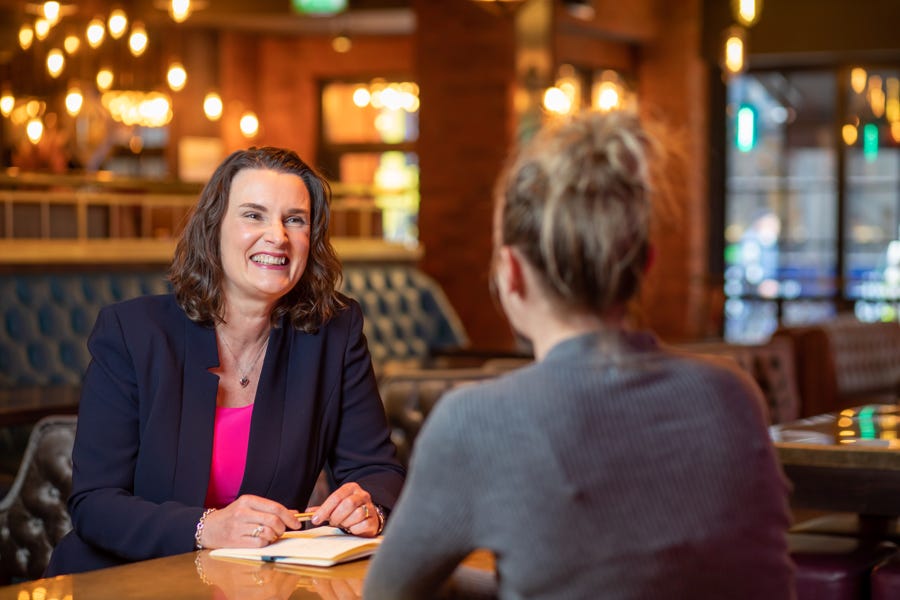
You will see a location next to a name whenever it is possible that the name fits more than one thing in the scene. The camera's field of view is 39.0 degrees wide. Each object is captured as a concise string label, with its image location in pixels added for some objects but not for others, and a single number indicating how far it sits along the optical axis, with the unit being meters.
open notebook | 1.82
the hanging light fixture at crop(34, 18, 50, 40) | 9.66
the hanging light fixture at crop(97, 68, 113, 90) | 12.09
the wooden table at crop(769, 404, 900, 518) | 2.89
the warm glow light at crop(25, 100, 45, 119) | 12.31
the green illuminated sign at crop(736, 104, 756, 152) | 13.54
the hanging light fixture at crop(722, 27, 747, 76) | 9.27
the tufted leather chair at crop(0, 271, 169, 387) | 6.12
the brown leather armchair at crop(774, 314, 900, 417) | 7.19
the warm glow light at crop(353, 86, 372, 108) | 15.05
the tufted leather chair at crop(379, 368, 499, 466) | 3.63
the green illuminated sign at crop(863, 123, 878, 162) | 12.92
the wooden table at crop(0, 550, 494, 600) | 1.66
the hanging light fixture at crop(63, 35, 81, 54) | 11.21
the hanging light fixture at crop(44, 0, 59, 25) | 6.87
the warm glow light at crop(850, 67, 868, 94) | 12.84
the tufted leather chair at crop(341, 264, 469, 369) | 8.03
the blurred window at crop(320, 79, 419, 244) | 15.24
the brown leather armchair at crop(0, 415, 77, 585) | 2.63
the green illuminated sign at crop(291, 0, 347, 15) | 12.32
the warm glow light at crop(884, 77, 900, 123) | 12.91
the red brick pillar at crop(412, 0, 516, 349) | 10.03
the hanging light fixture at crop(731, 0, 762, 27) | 7.82
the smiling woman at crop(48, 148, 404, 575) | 2.22
